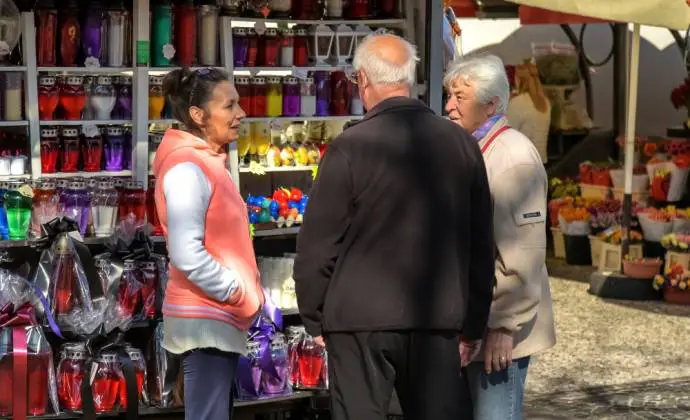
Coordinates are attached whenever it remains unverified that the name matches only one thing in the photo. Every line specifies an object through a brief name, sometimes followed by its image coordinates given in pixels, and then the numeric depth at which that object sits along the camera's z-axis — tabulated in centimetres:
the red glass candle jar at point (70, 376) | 1134
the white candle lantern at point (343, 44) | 1278
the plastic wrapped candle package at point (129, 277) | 1159
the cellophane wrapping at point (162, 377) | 1156
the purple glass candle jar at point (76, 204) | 1177
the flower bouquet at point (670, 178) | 2152
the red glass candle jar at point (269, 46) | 1258
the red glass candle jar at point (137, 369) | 1141
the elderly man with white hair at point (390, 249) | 765
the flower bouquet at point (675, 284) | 1997
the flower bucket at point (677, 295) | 2020
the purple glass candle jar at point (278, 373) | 1191
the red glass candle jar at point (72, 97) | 1191
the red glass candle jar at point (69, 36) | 1184
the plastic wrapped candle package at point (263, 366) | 1176
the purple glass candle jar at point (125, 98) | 1220
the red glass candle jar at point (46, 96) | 1181
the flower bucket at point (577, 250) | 2344
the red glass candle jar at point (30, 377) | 1107
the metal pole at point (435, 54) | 1246
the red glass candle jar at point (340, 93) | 1289
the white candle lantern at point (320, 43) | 1275
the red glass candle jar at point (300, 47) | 1277
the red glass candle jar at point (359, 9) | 1298
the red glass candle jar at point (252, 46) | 1252
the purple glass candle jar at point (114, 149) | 1210
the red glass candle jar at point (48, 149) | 1184
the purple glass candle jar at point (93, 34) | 1192
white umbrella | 1809
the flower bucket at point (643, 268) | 2042
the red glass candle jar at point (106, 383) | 1134
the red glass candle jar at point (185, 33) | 1222
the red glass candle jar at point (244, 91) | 1250
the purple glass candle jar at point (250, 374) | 1173
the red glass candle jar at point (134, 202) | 1196
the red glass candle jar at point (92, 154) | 1203
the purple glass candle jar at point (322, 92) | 1284
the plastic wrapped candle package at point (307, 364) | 1223
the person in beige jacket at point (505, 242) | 868
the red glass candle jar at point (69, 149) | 1194
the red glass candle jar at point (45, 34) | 1173
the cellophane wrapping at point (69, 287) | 1132
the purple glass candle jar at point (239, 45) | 1244
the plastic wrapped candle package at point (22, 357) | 1103
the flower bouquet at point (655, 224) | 2089
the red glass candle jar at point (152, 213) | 1215
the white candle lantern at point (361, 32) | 1285
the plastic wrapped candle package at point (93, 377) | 1134
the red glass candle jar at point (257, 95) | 1257
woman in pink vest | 907
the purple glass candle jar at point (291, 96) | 1271
